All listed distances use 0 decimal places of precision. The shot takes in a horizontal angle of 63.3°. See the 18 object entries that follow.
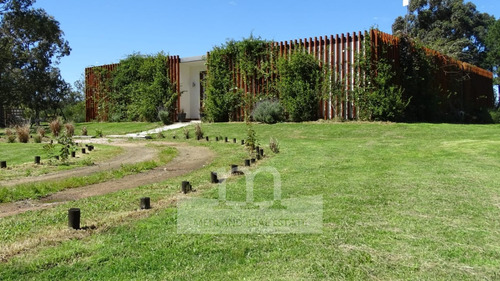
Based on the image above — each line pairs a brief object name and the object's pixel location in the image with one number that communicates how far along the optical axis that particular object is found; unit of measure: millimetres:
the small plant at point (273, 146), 9100
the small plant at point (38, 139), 12743
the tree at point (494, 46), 35688
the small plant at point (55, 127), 14602
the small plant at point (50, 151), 8819
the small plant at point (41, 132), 13517
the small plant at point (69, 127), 13447
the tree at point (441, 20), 36781
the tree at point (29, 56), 24625
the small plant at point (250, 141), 8445
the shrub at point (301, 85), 16766
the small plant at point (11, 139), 13193
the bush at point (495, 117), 23203
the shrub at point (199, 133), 13438
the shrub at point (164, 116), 19844
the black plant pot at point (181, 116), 21234
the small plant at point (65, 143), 8353
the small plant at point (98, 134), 15847
